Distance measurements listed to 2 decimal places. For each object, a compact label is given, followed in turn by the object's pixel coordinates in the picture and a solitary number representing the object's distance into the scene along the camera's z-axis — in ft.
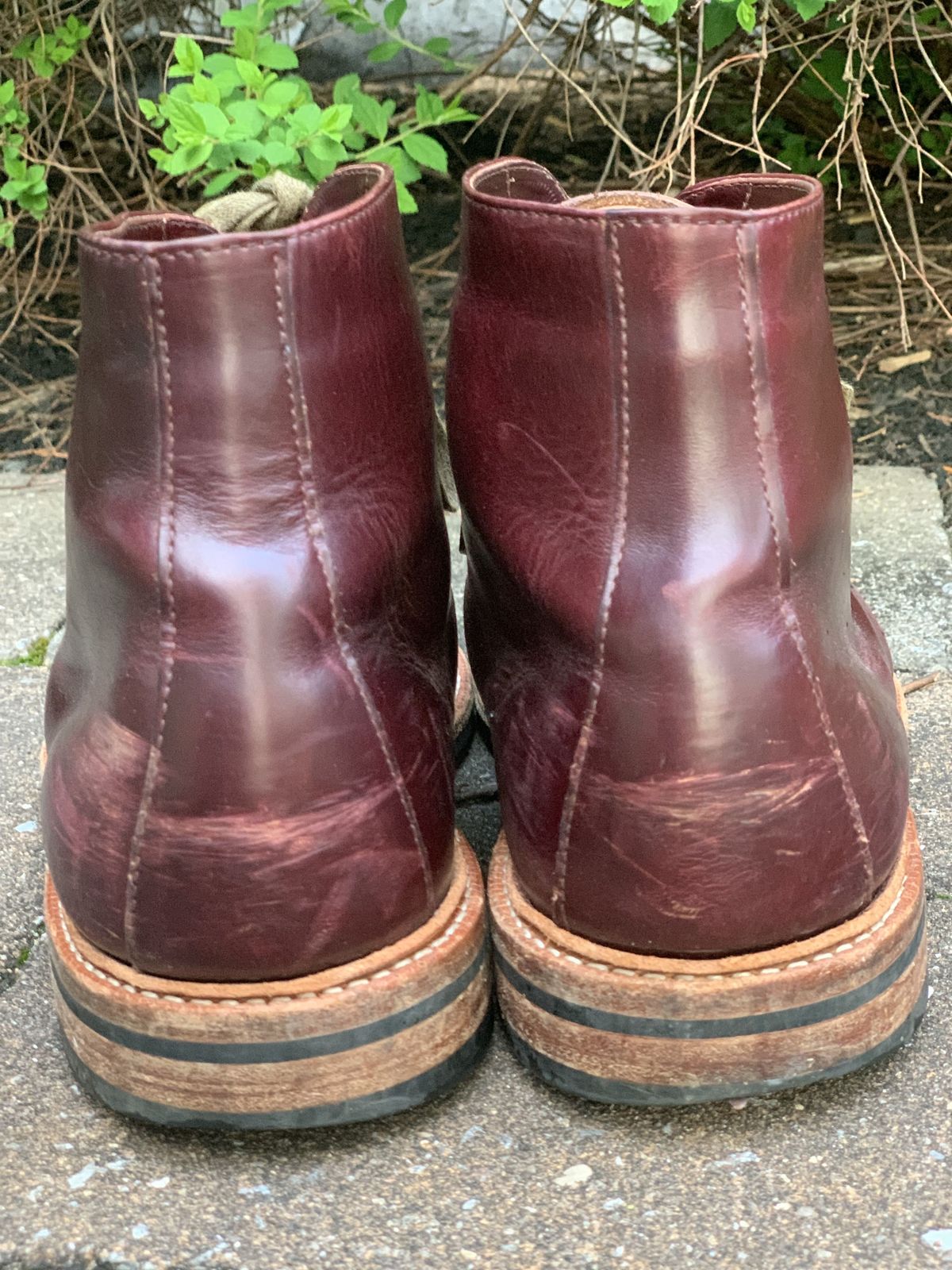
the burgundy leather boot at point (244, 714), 0.87
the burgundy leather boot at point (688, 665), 0.86
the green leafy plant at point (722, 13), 1.32
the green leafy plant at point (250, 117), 1.44
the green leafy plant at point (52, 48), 1.92
